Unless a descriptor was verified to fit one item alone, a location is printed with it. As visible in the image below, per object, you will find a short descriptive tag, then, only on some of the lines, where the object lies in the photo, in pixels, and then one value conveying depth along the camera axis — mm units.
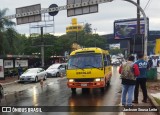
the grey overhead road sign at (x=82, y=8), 27178
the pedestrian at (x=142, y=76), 13641
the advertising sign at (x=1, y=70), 33719
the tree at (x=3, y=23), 43203
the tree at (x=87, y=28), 161000
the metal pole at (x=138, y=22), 28095
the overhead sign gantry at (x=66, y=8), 21091
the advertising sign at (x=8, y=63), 39662
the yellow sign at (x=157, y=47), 22534
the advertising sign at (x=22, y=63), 43425
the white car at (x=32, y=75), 30930
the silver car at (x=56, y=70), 38781
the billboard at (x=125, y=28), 74812
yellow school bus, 17672
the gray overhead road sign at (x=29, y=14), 31344
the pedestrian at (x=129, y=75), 12227
